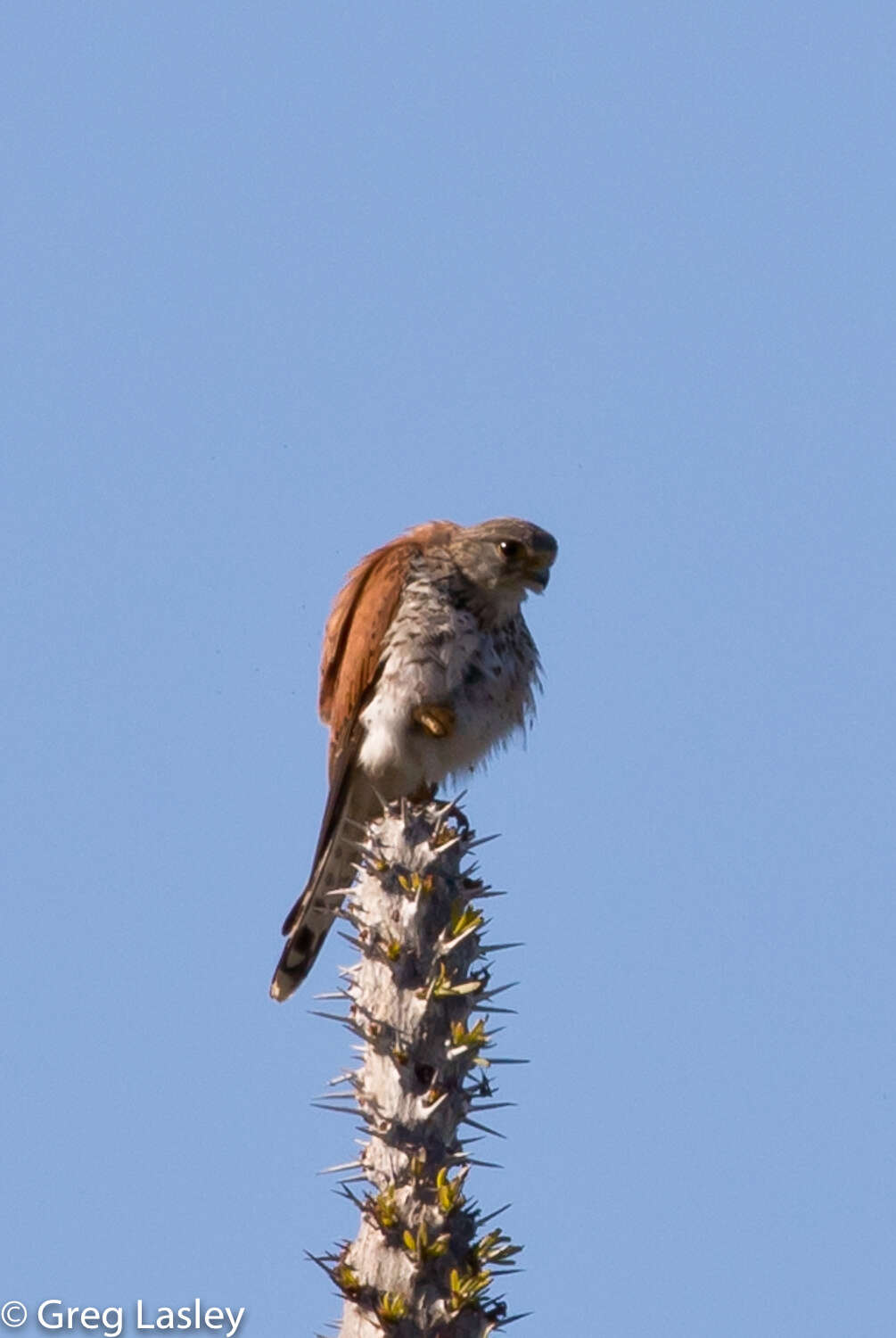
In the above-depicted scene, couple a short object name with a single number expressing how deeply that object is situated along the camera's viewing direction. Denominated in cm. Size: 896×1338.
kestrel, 1394
